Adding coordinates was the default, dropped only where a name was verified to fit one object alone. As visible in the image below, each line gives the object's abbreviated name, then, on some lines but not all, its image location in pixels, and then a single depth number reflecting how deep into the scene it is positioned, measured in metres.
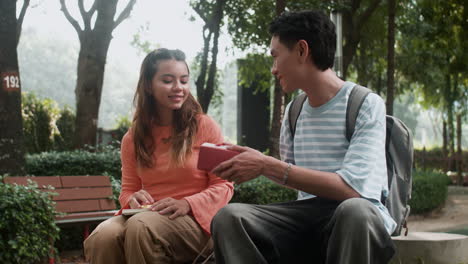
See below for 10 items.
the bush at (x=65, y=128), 17.92
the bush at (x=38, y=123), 17.03
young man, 2.51
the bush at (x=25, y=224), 5.50
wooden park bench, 6.40
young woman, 2.96
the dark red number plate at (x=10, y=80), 8.21
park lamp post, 9.65
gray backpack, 2.90
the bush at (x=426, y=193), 13.34
